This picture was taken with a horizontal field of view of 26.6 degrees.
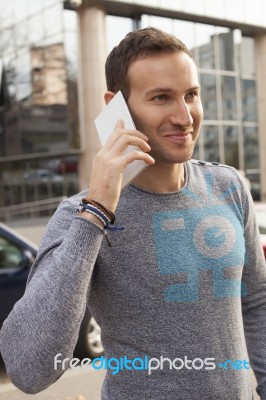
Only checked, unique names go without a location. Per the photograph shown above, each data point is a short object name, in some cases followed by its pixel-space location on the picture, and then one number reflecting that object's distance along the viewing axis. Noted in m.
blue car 4.93
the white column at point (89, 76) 19.61
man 1.45
